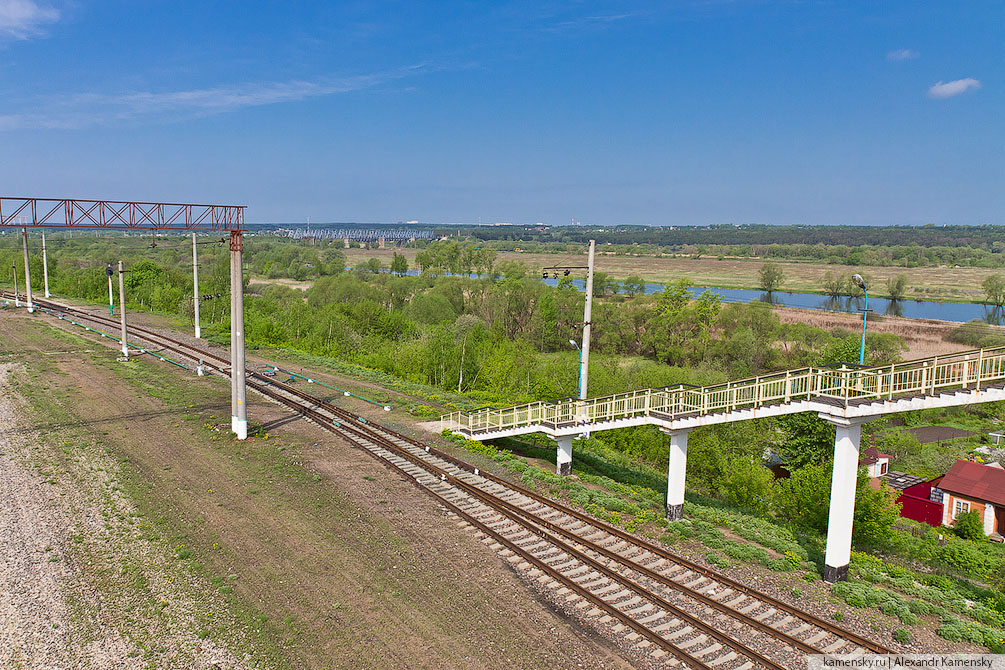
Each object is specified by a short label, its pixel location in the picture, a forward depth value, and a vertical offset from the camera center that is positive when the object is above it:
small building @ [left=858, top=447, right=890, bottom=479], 38.64 -12.66
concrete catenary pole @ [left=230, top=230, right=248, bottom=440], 24.06 -3.77
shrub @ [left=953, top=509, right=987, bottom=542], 31.62 -13.13
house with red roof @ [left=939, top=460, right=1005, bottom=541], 33.91 -12.43
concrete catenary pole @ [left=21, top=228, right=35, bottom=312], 56.67 -4.96
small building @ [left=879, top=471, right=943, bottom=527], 36.38 -13.76
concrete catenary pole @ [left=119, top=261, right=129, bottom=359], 36.92 -4.25
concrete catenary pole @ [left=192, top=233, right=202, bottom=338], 42.97 -3.64
